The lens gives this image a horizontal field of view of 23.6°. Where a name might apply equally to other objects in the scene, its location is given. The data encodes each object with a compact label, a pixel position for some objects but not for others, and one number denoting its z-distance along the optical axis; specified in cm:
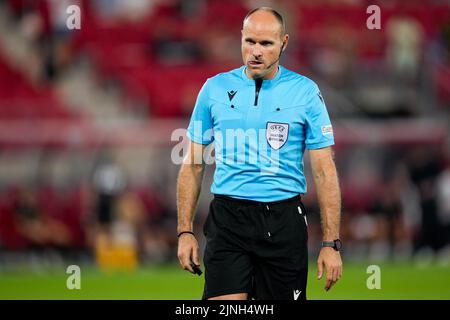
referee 656
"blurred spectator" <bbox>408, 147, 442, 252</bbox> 1862
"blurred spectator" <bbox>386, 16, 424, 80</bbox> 2208
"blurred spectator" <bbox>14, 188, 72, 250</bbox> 1878
